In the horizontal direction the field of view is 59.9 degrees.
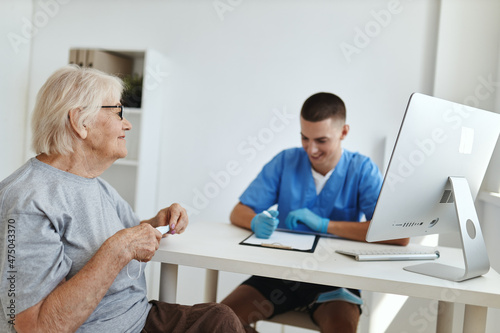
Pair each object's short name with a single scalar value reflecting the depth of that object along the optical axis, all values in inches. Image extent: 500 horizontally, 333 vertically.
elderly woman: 35.1
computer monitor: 44.7
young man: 62.9
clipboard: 55.0
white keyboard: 52.0
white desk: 43.5
